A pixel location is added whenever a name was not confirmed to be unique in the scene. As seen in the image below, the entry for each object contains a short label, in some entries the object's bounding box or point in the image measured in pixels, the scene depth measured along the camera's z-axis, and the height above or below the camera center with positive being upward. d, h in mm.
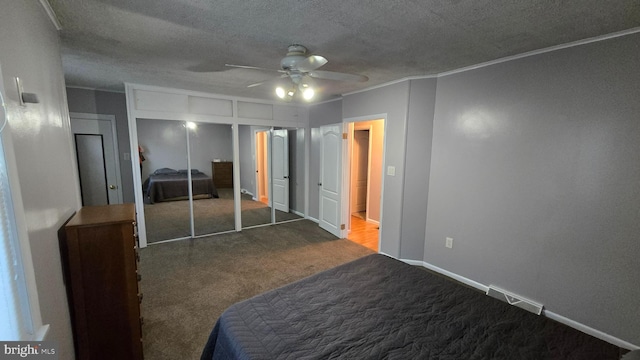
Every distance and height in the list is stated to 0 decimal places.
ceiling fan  1906 +651
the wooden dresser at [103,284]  1506 -840
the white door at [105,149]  3729 +11
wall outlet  3010 -1068
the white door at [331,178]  4184 -441
